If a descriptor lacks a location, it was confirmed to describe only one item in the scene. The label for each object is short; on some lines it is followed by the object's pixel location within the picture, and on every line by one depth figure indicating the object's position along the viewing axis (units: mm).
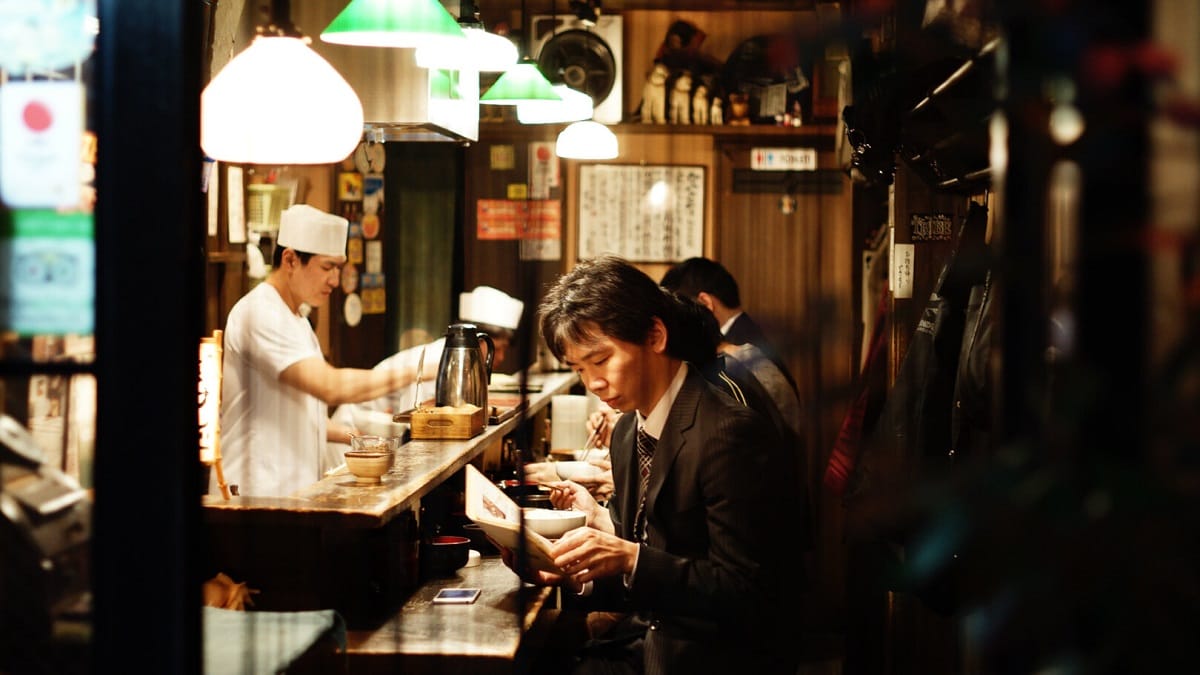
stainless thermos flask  4543
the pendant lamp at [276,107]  3031
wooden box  4301
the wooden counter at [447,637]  2875
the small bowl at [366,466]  3346
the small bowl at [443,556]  3588
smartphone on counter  3289
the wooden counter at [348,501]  2986
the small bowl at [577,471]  4184
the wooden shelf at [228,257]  5273
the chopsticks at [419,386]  4782
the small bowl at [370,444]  3430
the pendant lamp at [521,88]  4441
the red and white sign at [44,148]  1763
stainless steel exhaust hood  4184
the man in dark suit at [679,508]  2631
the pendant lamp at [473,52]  3676
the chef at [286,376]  4512
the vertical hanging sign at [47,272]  1702
